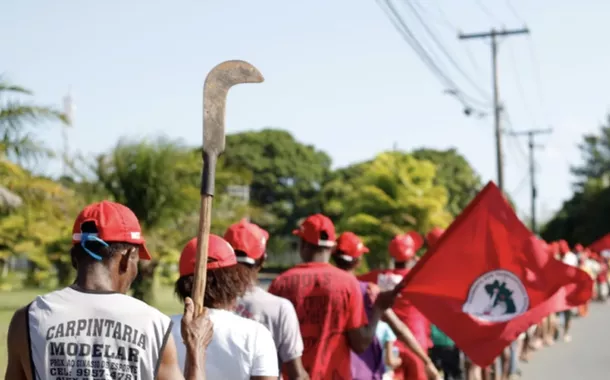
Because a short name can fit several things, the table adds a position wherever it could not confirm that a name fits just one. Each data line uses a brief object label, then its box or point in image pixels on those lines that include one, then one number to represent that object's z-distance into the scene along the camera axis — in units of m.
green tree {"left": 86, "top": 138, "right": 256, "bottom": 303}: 21.89
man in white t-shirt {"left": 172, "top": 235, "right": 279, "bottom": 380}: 4.15
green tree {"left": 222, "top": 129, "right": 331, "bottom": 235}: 72.25
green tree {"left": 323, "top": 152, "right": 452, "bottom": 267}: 39.19
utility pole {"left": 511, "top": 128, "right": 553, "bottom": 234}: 52.75
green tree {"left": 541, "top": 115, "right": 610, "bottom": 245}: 70.75
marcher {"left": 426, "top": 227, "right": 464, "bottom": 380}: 10.30
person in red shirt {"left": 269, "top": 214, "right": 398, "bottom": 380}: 5.82
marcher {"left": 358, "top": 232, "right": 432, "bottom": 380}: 8.41
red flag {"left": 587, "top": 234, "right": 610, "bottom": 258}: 32.97
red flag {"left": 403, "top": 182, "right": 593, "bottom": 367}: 7.26
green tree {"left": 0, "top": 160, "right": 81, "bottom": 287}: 19.66
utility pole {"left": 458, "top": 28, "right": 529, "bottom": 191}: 29.27
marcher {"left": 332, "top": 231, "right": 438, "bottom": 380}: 6.17
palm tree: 17.83
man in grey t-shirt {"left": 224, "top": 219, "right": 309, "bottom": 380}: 5.11
